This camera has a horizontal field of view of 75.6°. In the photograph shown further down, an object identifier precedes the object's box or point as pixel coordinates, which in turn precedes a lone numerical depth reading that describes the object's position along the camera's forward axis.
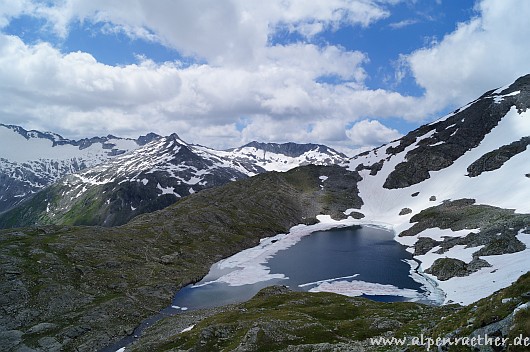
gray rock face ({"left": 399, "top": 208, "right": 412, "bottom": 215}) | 194.93
